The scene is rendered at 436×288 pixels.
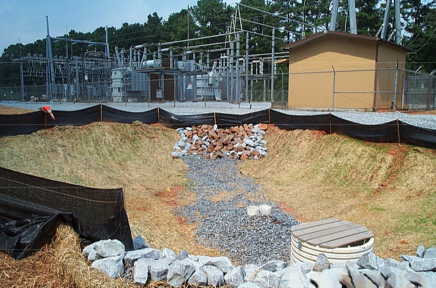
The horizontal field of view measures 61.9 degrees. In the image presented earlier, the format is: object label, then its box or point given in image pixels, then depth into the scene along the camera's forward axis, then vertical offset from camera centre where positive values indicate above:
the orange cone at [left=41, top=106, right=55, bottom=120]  14.86 -0.57
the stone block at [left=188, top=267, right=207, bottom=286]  4.43 -2.23
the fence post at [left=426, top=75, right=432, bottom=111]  19.86 +0.23
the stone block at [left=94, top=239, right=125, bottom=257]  4.65 -1.96
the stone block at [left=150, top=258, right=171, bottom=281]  4.45 -2.14
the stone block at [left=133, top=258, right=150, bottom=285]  4.35 -2.13
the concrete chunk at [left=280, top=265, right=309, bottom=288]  4.15 -2.12
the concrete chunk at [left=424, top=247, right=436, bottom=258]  5.05 -2.19
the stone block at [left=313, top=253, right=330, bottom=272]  4.56 -2.11
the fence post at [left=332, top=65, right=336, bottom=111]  17.62 -0.13
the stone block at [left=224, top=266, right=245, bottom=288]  4.45 -2.23
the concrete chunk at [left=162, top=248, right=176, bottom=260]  4.96 -2.17
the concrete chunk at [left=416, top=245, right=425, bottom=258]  5.25 -2.25
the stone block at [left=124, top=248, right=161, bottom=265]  4.70 -2.10
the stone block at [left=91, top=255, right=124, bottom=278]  4.42 -2.08
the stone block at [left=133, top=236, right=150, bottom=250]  5.78 -2.38
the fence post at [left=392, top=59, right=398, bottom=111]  17.90 -0.30
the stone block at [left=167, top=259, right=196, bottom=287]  4.41 -2.15
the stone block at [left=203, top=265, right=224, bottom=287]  4.48 -2.23
